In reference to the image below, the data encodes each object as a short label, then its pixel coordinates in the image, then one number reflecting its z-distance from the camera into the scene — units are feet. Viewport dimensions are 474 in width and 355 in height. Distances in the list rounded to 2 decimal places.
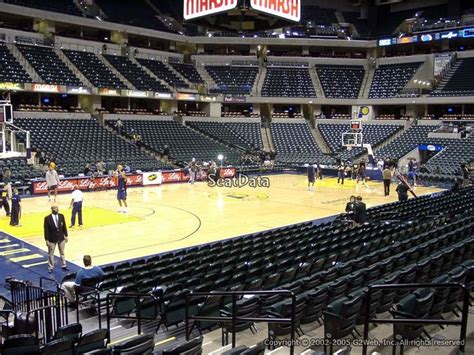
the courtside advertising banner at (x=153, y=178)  90.84
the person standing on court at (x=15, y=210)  51.39
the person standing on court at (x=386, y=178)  78.43
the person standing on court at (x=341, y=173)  95.55
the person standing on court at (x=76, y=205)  49.99
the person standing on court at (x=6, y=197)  56.18
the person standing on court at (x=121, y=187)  59.98
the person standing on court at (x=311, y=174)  85.61
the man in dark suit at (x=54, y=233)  36.06
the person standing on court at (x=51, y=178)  64.18
